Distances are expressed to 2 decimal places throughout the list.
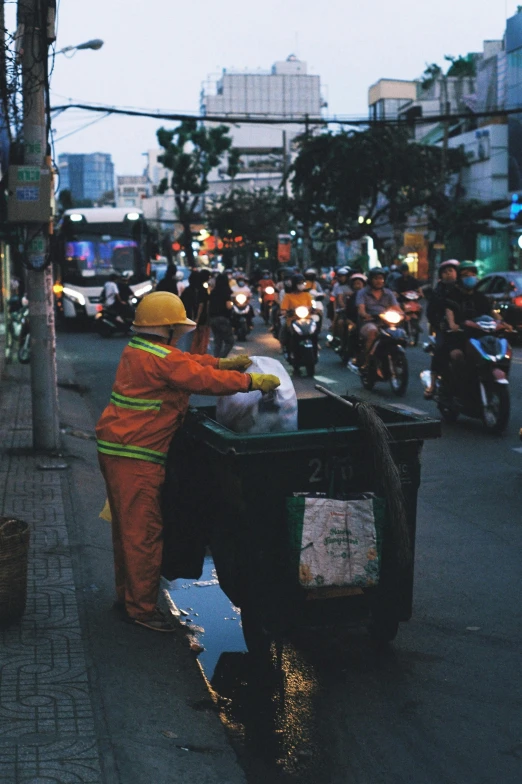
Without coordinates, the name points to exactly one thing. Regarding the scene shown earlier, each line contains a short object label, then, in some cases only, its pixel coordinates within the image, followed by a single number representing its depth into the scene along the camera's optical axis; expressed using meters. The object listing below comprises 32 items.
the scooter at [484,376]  11.78
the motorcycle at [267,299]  33.92
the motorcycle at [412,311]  25.34
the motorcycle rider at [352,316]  17.42
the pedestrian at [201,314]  17.56
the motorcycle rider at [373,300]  16.11
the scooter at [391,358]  15.40
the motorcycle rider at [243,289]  28.00
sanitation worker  5.47
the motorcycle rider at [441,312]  12.59
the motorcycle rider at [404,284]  26.55
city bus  34.00
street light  28.63
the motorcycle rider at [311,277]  23.41
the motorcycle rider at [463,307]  12.38
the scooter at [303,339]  18.44
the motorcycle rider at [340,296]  20.34
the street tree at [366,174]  49.66
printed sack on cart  4.82
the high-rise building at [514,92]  46.03
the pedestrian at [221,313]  19.34
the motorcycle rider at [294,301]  19.24
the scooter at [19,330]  20.95
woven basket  5.41
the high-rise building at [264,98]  152.00
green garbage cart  4.91
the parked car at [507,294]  24.06
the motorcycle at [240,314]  27.34
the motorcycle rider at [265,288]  34.06
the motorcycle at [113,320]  29.19
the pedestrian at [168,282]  18.11
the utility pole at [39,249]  10.41
